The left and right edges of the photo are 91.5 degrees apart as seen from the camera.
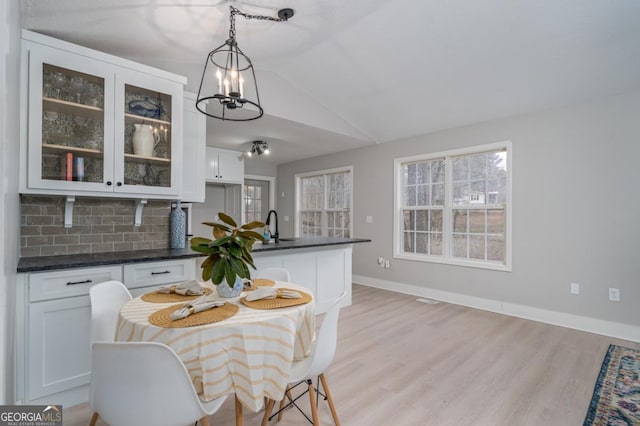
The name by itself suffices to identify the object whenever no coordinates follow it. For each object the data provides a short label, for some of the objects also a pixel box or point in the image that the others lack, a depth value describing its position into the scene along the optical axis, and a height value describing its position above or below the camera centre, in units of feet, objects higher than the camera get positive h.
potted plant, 5.28 -0.72
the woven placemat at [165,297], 5.56 -1.54
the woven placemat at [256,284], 6.42 -1.53
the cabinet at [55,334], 6.03 -2.46
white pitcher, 8.41 +2.02
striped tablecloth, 4.32 -1.93
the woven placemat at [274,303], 5.22 -1.53
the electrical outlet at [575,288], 11.07 -2.60
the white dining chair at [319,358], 4.98 -2.38
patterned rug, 6.16 -3.99
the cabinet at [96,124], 6.91 +2.25
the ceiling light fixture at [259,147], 16.98 +3.68
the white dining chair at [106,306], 5.67 -1.78
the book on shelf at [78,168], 7.48 +1.09
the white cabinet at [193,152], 9.73 +1.97
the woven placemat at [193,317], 4.45 -1.56
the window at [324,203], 19.47 +0.74
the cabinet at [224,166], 17.72 +2.85
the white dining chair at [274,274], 8.23 -1.59
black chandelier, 6.12 +3.88
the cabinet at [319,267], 10.78 -2.05
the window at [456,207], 13.14 +0.37
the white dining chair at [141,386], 3.51 -2.03
